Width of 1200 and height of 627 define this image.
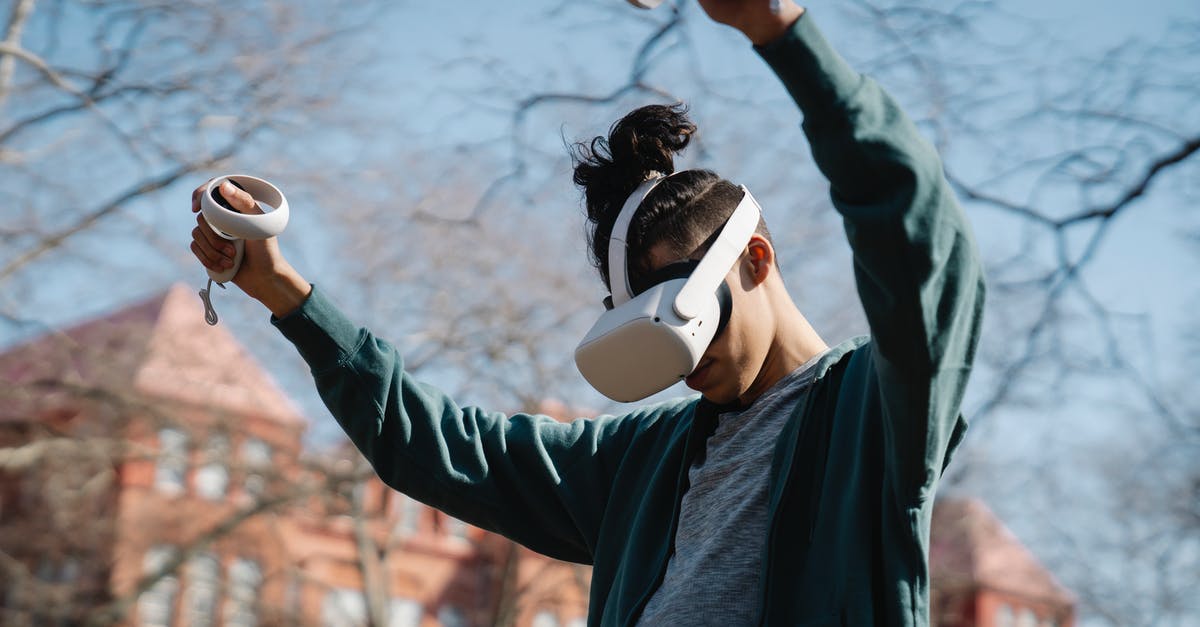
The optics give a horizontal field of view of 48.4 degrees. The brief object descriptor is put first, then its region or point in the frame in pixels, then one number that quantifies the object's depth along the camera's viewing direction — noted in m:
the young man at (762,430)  1.63
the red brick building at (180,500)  14.66
